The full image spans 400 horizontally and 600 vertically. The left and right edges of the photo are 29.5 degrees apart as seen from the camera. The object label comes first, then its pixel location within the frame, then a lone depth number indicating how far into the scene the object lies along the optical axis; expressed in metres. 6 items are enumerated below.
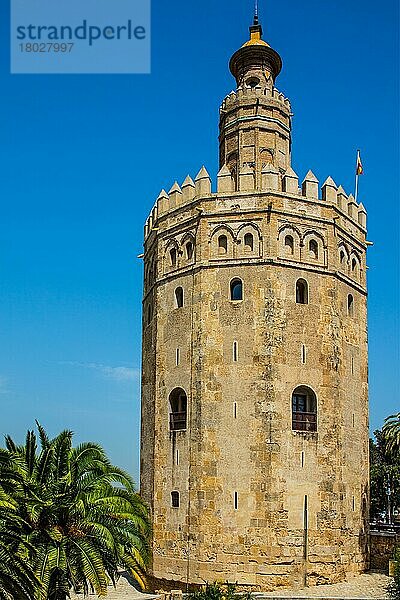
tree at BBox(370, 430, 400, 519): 45.20
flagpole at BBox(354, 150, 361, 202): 34.66
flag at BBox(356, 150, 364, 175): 35.28
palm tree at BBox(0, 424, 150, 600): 19.09
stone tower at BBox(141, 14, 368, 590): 27.95
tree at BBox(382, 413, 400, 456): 35.07
